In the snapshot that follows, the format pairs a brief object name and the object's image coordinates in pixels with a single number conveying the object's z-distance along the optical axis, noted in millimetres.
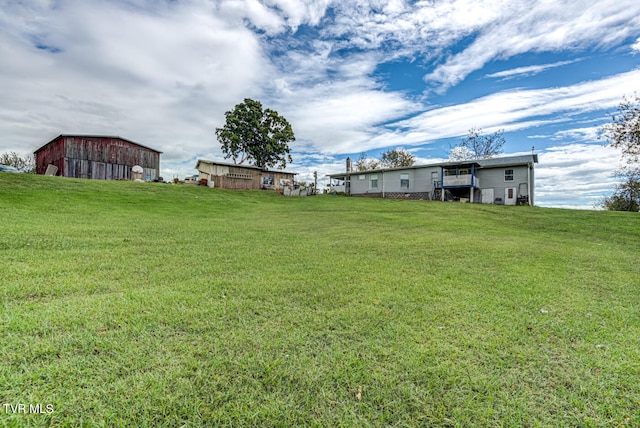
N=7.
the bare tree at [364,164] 40125
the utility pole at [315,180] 28516
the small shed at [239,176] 27141
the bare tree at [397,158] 38906
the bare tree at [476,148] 32406
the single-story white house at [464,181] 22453
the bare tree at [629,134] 15478
